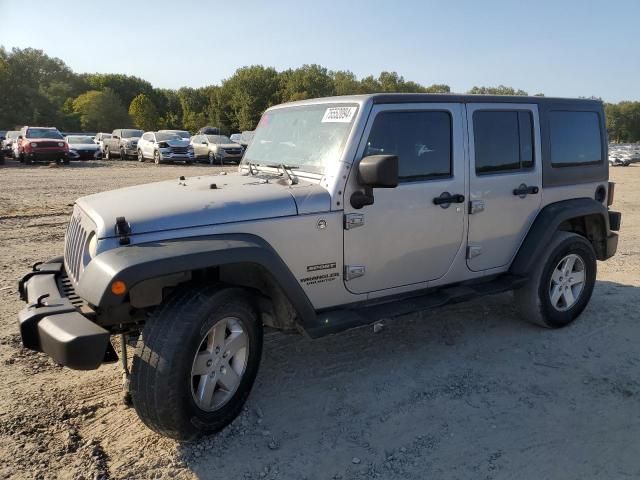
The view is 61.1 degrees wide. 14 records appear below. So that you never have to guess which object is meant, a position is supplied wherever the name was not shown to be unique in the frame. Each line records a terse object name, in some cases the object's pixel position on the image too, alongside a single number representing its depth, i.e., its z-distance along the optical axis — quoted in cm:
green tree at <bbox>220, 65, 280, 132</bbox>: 6062
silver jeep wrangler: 288
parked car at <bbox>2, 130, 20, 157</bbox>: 2844
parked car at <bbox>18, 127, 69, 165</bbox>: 2362
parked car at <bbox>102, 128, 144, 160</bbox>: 2941
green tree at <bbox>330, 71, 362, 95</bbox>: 6496
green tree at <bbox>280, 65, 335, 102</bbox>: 5844
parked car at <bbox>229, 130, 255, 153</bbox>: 2822
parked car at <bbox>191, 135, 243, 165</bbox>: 2669
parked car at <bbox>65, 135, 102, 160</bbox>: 2755
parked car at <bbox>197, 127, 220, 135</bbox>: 4383
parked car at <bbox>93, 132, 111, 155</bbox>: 3241
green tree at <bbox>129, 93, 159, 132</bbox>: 5875
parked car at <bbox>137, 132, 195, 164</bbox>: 2586
